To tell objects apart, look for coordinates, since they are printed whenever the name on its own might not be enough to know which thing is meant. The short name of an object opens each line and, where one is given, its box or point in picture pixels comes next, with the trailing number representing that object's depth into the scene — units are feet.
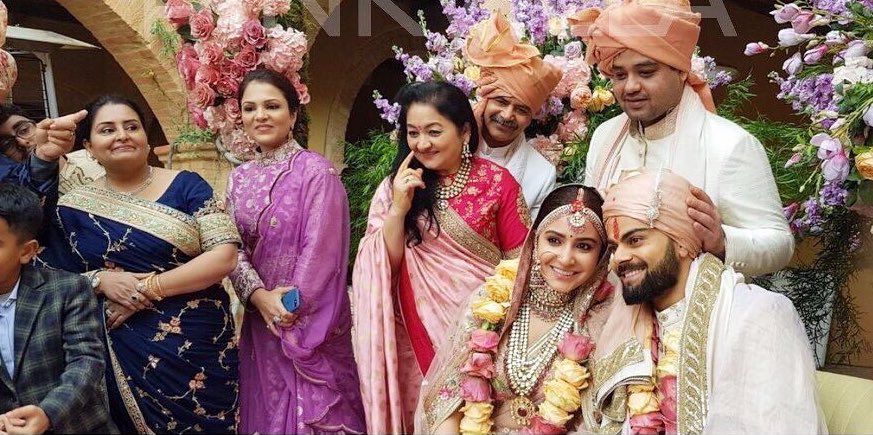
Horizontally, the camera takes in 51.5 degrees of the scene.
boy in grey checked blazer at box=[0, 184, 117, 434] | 8.99
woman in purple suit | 10.61
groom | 7.55
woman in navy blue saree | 9.99
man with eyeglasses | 9.95
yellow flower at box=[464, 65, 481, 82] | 11.53
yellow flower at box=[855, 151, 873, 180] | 8.24
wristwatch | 9.94
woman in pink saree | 10.20
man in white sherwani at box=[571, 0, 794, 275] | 9.14
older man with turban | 10.97
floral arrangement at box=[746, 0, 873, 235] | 8.64
